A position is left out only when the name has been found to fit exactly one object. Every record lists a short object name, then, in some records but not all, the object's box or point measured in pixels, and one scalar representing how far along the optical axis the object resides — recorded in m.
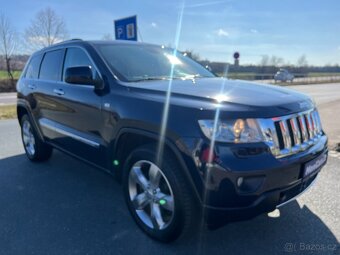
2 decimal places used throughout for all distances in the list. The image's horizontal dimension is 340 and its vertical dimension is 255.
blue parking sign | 8.71
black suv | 2.46
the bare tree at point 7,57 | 35.29
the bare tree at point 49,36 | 33.29
